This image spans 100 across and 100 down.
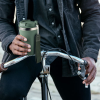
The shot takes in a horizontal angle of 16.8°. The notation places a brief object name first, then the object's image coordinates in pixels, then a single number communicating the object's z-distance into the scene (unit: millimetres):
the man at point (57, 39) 1667
